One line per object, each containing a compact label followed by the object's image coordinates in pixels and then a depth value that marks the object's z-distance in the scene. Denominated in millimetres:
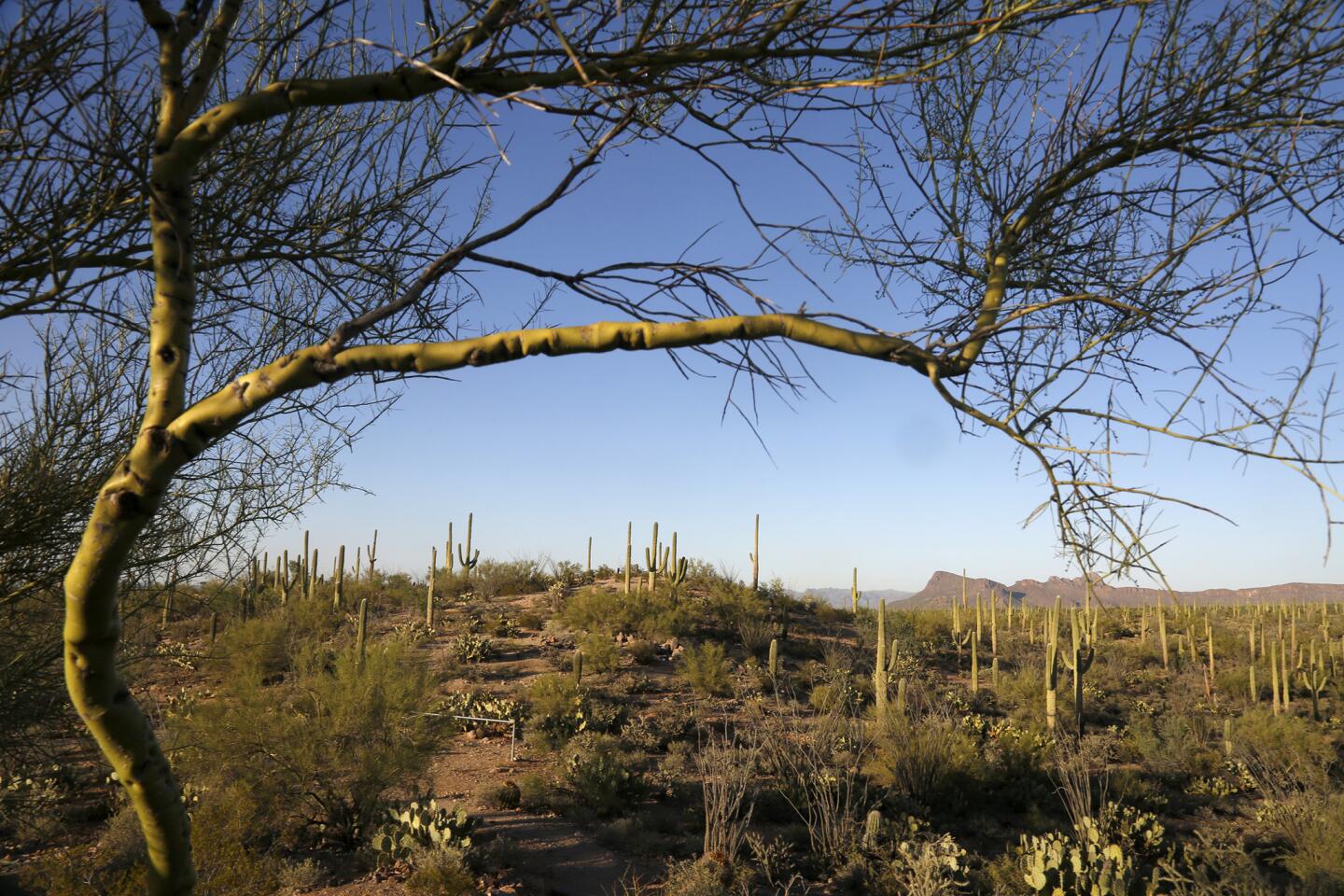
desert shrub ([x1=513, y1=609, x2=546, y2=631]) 22911
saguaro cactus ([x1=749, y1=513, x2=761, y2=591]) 27738
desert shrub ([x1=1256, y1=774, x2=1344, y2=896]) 9172
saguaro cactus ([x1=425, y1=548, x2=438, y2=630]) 22422
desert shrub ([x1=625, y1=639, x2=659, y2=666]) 19547
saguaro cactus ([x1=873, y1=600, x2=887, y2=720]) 15136
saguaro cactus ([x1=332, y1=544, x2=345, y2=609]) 23688
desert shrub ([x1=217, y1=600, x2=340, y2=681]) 13141
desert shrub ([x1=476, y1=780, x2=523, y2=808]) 11070
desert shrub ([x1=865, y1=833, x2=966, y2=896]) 8297
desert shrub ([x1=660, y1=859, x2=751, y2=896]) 8195
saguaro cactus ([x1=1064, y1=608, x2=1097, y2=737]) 17094
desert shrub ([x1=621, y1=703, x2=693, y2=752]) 13919
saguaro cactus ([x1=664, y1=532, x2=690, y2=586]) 26109
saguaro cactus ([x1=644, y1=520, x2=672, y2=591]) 26047
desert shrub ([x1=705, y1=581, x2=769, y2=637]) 23422
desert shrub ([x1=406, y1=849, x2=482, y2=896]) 7905
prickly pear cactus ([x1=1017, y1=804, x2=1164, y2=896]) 8328
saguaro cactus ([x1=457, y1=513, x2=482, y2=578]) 28422
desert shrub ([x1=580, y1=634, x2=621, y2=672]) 18609
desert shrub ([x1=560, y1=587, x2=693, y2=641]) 21359
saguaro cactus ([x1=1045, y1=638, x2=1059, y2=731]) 16812
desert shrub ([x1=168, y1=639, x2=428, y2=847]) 9336
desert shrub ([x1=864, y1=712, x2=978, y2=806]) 12070
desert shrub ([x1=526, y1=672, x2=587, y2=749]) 13852
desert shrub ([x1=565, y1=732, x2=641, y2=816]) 11055
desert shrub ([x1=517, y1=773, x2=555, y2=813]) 11086
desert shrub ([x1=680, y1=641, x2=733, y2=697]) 17786
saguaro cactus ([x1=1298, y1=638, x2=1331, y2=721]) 20078
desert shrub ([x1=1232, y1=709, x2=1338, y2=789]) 14094
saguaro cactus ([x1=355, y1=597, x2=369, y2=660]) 14836
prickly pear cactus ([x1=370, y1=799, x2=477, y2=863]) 8625
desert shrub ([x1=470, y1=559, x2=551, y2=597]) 27786
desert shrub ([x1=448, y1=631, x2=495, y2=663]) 19297
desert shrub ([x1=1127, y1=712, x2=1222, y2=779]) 14648
